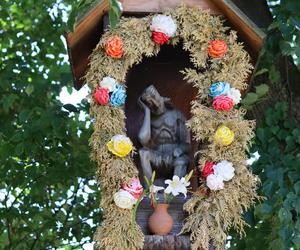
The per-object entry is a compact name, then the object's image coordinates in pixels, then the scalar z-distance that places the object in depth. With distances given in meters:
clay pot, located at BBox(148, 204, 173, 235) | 8.36
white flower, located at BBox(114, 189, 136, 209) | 8.29
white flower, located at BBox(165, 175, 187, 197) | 8.40
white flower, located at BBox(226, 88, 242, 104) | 8.73
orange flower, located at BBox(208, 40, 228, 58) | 8.90
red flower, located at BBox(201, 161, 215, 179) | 8.48
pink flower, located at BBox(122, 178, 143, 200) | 8.36
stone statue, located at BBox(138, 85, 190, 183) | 9.01
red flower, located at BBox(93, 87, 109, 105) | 8.70
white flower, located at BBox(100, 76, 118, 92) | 8.76
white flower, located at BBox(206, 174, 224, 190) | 8.37
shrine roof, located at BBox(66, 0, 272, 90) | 9.05
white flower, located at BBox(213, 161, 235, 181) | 8.40
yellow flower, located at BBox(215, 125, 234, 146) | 8.51
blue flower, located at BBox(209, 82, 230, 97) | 8.73
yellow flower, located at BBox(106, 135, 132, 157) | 8.46
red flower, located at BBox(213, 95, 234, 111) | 8.66
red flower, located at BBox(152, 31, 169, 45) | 8.94
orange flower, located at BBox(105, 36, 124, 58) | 8.85
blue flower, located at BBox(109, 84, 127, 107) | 8.73
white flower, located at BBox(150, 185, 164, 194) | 8.44
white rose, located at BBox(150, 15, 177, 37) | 8.91
